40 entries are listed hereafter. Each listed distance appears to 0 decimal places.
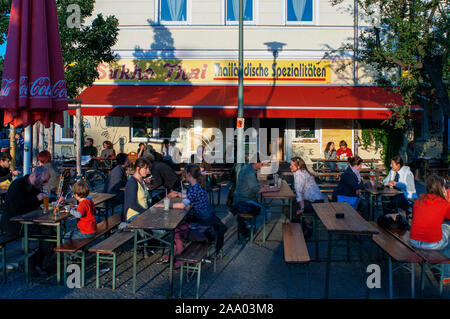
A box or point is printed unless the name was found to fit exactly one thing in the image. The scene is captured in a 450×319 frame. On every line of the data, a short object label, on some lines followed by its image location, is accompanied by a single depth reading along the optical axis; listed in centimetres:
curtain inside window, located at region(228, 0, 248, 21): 1555
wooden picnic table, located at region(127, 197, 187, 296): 464
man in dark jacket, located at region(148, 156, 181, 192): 867
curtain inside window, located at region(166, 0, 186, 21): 1573
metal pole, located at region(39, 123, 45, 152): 990
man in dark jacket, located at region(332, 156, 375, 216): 720
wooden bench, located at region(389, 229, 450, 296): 446
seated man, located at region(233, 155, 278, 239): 698
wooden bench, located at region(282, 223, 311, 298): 461
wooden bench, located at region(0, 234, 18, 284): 498
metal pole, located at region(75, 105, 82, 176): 1012
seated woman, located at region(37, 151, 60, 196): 751
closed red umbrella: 571
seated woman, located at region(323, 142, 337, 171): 1334
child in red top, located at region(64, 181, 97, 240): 529
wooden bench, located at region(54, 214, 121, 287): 486
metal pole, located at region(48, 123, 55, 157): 1054
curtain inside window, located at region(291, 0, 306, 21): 1552
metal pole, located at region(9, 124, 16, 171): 901
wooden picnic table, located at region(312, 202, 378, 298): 459
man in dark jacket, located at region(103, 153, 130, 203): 750
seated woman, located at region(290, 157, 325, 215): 699
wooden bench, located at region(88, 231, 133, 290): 482
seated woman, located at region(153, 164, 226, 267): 563
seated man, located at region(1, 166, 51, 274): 530
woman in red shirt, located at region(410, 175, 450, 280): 485
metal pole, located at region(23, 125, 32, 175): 622
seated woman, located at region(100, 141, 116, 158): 1369
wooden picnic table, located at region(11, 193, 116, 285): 495
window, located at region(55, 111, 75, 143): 1612
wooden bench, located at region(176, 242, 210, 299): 470
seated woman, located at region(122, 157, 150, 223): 587
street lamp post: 1051
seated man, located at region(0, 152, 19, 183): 793
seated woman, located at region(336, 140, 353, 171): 1325
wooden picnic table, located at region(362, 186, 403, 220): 718
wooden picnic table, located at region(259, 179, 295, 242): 684
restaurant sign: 1516
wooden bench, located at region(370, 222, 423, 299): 452
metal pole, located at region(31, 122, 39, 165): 955
